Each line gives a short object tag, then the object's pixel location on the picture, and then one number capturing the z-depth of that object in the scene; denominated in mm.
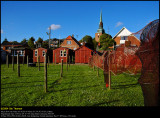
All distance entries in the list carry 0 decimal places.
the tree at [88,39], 88188
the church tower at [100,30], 115125
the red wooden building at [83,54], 31461
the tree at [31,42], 70950
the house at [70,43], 50125
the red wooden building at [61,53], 33656
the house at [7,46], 58062
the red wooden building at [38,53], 35831
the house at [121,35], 40700
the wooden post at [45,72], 6623
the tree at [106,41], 39000
